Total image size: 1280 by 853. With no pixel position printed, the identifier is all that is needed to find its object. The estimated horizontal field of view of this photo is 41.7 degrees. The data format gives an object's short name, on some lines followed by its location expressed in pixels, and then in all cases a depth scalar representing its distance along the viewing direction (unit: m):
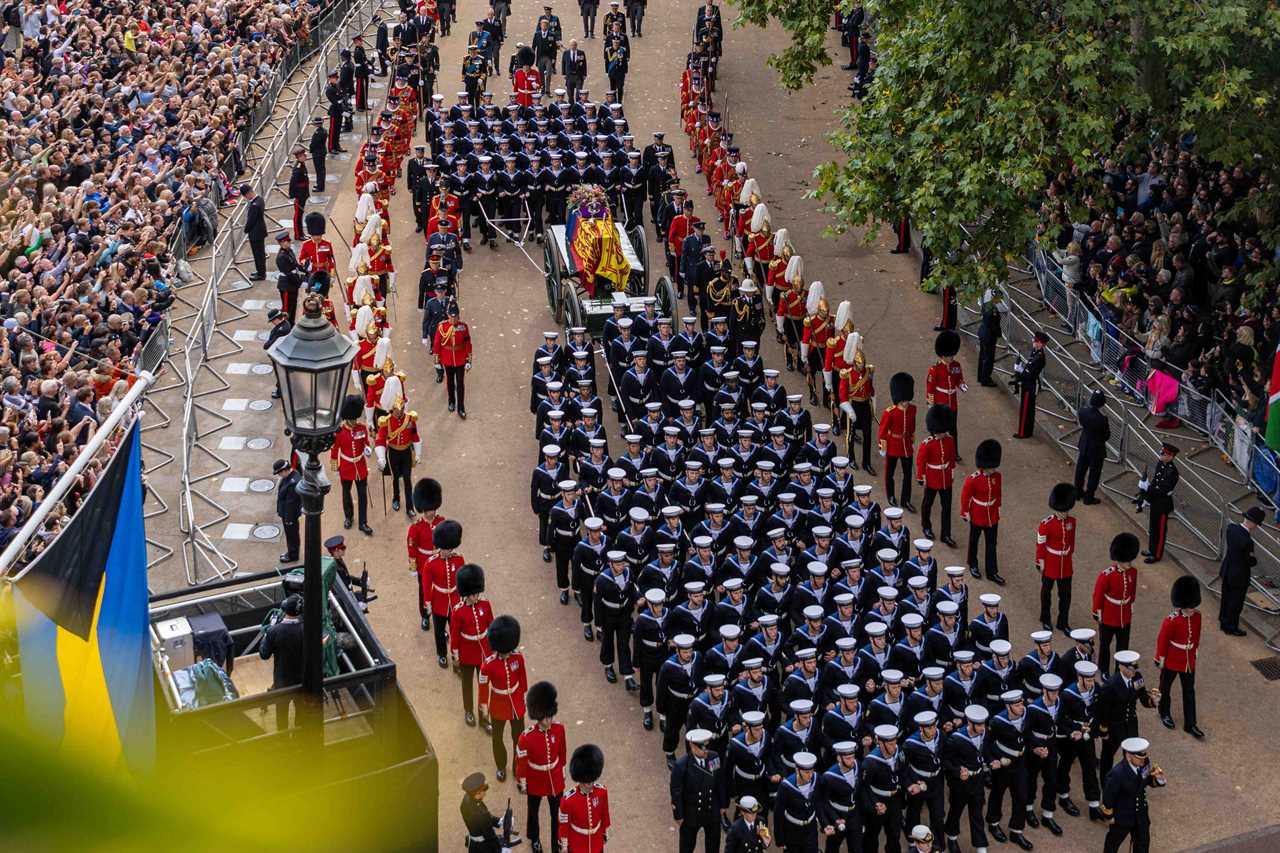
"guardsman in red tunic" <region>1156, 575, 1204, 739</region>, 13.64
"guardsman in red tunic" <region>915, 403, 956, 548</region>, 16.64
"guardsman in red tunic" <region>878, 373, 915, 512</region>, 17.24
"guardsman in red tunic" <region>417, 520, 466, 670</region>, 14.26
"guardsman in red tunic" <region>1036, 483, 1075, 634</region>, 14.95
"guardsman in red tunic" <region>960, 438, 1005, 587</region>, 15.88
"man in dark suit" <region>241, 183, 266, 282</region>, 22.45
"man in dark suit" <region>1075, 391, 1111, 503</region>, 17.08
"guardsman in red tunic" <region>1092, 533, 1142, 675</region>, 14.25
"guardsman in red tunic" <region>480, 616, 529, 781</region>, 12.93
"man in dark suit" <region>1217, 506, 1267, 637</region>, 14.78
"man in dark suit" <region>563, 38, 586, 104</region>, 28.67
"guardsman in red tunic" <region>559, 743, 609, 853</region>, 11.53
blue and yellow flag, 5.66
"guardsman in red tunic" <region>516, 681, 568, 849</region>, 12.04
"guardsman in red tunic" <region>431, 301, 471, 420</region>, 19.20
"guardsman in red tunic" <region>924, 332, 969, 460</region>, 18.22
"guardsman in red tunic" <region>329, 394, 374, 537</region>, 16.69
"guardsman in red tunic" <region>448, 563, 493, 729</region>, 13.73
